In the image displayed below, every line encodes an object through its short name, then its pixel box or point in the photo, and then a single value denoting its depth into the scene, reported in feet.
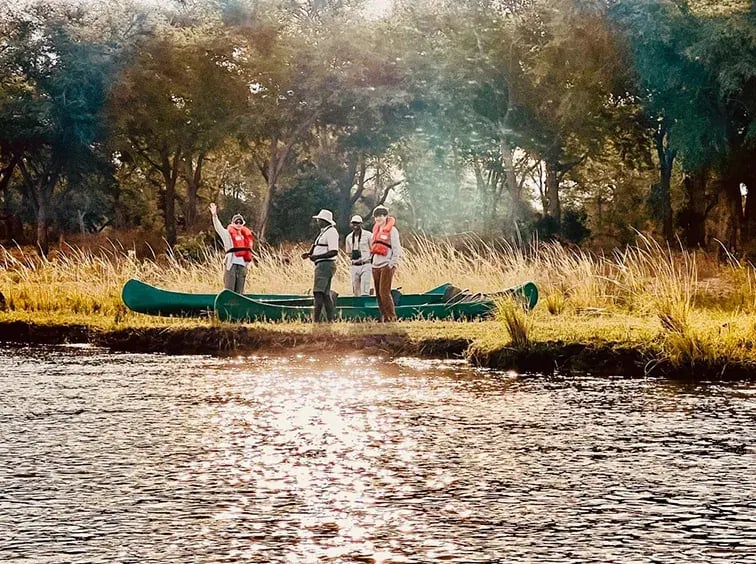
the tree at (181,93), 155.84
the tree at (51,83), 148.97
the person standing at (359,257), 69.00
